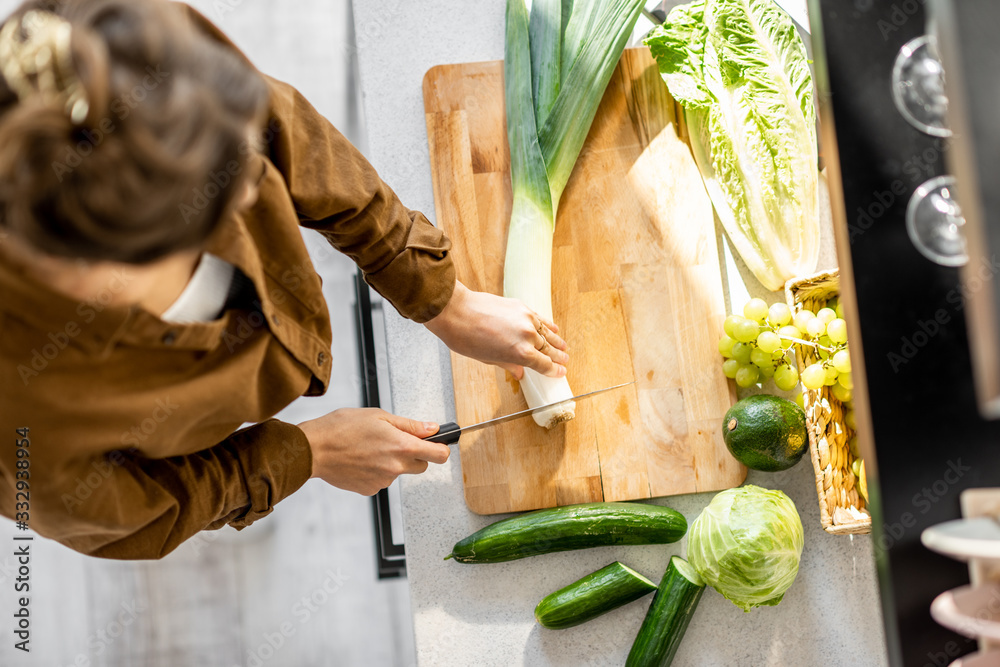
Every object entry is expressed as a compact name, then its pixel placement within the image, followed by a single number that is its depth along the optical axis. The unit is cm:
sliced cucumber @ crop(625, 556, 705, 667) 133
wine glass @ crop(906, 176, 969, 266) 85
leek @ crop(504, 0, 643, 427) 141
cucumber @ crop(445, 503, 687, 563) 135
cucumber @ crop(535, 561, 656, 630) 134
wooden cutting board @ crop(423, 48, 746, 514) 142
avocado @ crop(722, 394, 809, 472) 129
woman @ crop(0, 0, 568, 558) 55
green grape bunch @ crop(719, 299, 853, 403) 127
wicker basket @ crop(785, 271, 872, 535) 126
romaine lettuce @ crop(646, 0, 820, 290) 139
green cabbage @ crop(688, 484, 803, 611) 125
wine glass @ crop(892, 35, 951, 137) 84
